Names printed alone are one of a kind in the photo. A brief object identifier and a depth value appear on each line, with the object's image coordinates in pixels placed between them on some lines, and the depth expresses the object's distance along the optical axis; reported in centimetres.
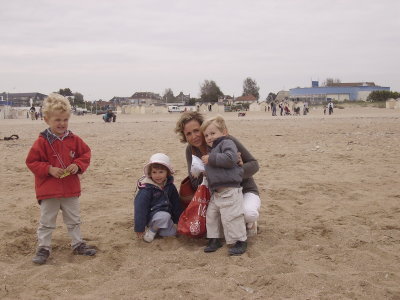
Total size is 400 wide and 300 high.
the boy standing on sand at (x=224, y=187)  378
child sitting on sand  423
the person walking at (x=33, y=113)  4447
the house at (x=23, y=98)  12444
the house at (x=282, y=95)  10831
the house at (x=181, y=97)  14370
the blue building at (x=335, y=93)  9731
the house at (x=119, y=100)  14066
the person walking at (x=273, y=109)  4093
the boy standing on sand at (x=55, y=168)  365
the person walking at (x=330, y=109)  4110
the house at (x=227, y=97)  10756
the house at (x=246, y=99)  11552
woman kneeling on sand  407
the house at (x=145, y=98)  13412
